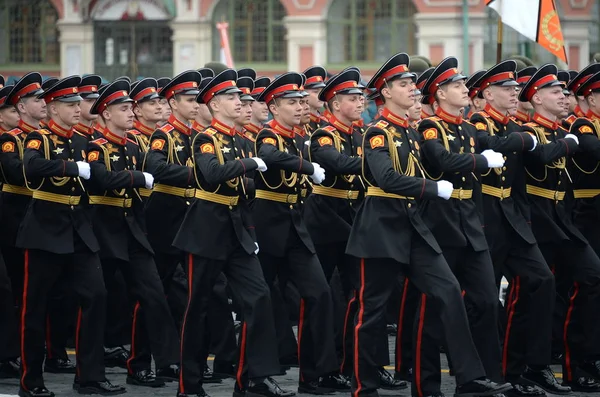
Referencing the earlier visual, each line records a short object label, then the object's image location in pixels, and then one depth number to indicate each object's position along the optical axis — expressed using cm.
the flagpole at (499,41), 2650
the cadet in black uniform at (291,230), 1846
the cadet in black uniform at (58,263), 1828
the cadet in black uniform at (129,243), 1913
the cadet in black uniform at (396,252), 1678
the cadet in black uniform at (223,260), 1764
